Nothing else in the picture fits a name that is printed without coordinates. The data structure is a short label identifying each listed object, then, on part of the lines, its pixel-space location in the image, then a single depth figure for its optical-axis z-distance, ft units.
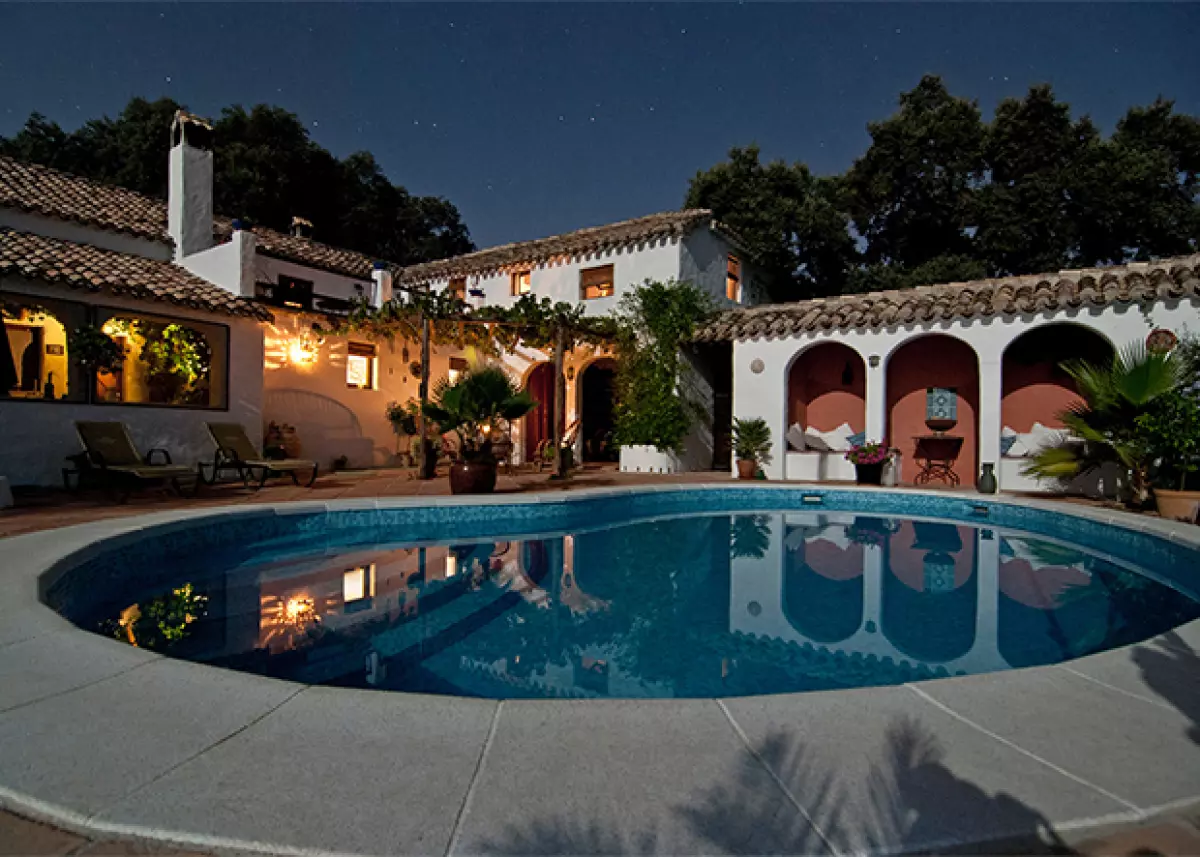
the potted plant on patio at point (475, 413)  28.84
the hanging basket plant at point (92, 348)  29.22
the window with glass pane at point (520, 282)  54.60
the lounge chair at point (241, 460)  30.81
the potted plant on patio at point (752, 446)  40.83
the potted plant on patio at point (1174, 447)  23.95
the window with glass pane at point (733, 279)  54.75
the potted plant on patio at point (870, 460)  36.65
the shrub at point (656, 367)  44.68
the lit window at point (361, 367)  46.62
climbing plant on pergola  37.81
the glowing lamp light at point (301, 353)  42.57
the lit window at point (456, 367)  52.49
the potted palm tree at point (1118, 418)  25.75
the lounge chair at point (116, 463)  26.30
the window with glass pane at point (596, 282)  50.24
